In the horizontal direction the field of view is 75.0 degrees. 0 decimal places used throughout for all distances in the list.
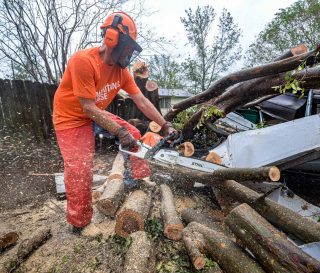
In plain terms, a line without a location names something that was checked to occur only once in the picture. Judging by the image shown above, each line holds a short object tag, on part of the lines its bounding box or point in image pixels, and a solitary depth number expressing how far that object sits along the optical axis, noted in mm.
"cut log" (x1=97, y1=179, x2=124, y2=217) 2057
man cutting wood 1987
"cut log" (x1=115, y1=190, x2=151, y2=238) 1839
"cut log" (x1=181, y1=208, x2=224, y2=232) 1935
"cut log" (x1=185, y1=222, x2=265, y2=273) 1308
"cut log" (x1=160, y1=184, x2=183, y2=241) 1804
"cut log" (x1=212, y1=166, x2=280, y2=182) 1598
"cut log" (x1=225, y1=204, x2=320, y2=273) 1176
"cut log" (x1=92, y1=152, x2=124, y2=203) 2557
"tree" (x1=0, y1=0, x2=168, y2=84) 9643
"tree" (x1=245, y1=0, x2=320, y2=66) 14333
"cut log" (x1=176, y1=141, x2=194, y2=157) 2501
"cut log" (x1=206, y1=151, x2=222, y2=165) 2588
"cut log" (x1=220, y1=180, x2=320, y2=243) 1510
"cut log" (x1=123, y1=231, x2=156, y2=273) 1415
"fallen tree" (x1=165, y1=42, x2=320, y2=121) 2113
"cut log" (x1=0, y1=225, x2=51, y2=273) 1656
